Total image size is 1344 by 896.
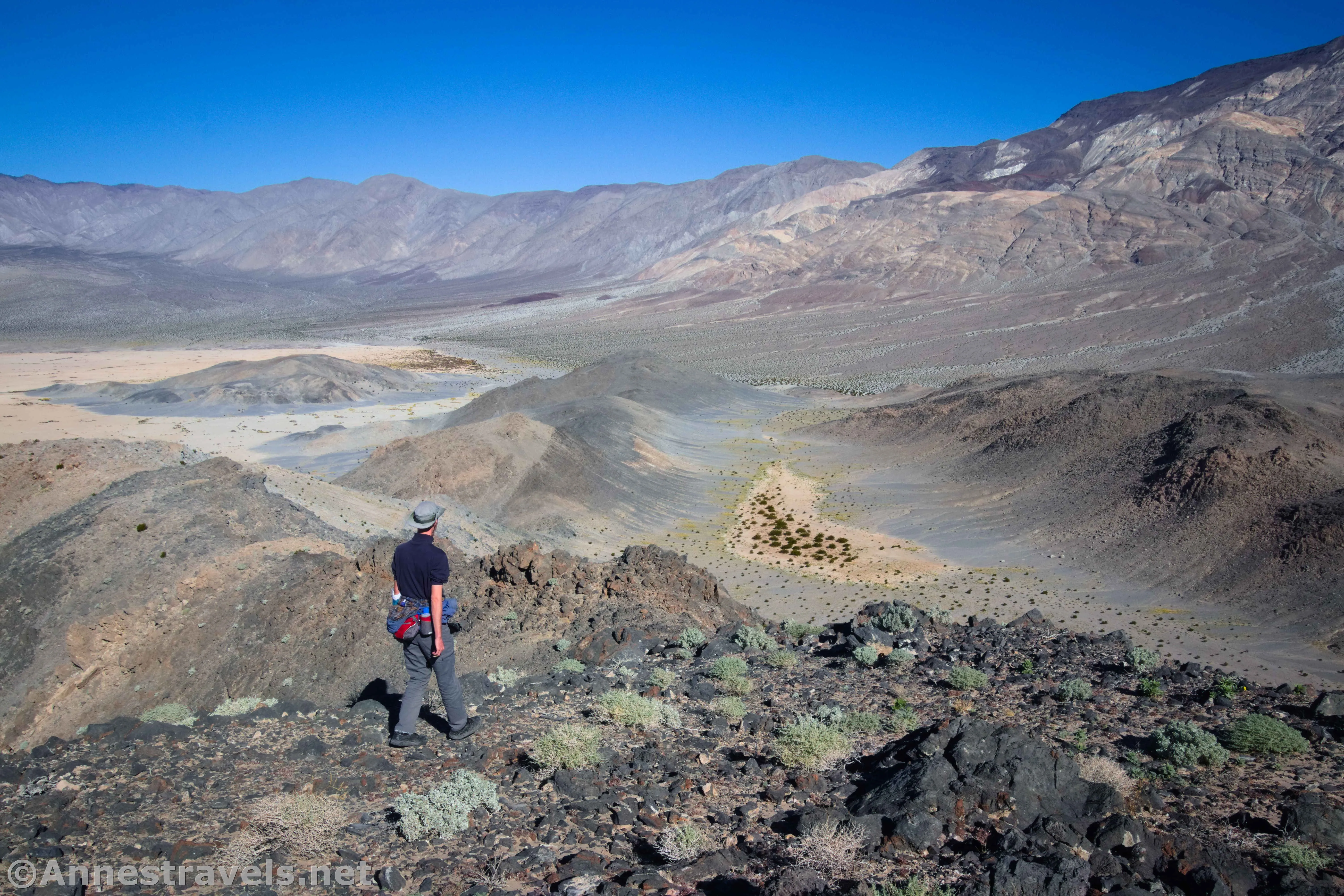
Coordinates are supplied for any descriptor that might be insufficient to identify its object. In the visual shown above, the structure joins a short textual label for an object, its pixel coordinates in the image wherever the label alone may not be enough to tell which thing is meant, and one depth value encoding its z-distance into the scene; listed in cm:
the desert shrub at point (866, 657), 938
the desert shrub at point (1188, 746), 629
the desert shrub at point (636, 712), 683
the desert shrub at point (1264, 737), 654
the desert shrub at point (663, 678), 800
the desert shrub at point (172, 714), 693
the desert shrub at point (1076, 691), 808
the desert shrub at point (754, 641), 976
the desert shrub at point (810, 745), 621
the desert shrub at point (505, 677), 792
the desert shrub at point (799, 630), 1104
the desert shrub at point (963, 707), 779
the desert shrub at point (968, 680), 843
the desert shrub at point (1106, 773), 593
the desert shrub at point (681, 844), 482
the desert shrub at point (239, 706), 681
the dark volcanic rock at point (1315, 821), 518
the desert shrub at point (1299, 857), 486
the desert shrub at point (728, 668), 827
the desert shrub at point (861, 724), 705
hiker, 614
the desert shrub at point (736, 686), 797
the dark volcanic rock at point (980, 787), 530
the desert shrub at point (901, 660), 923
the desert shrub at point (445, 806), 494
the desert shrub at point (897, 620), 1126
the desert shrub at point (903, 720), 710
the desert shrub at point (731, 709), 720
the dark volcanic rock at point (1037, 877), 443
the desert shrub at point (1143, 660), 930
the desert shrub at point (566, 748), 590
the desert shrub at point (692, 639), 945
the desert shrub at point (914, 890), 431
